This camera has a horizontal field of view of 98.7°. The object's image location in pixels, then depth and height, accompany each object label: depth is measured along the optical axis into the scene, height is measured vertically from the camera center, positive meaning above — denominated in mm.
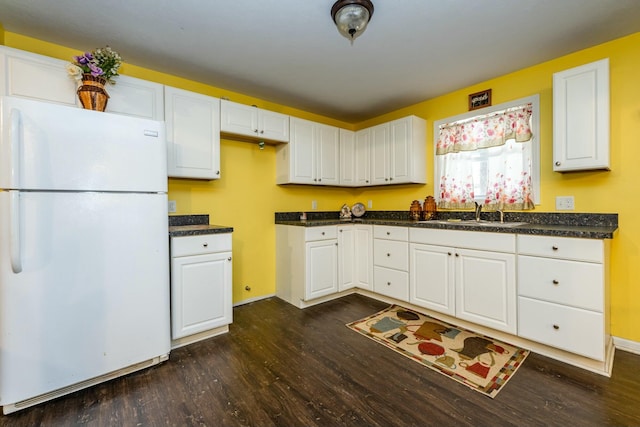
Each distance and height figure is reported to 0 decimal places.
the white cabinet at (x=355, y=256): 3275 -550
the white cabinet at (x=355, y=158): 3754 +738
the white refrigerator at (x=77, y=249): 1500 -218
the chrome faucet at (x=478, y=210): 2754 -5
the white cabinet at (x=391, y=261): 2898 -558
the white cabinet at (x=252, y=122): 2748 +961
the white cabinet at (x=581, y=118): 1988 +689
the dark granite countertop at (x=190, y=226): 2233 -132
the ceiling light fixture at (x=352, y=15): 1641 +1194
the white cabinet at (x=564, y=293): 1778 -584
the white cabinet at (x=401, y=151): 3242 +733
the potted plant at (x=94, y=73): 1848 +967
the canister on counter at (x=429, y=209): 3195 +17
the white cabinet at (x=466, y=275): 2176 -574
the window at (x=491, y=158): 2562 +545
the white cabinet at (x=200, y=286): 2182 -612
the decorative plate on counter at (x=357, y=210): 4016 +16
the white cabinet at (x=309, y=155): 3270 +703
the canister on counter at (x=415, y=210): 3252 +1
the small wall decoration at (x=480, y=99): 2829 +1160
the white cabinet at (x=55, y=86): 1792 +925
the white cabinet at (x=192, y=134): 2422 +726
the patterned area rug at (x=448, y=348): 1806 -1077
